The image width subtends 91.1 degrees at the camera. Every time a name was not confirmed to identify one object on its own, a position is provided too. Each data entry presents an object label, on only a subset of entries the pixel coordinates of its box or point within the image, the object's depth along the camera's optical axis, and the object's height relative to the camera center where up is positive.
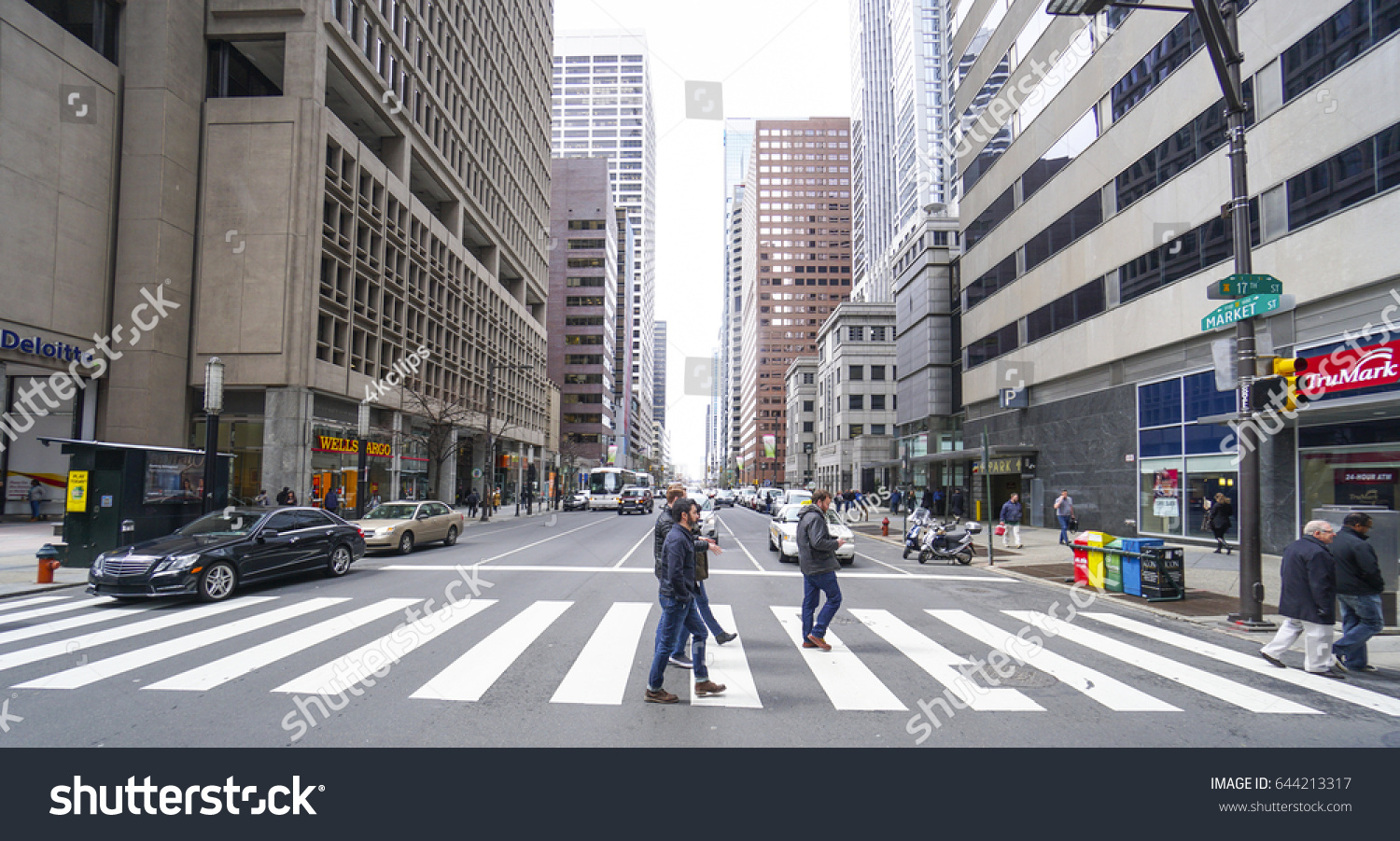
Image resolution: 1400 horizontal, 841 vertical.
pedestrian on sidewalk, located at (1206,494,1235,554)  17.97 -1.35
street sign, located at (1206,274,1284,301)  9.78 +2.59
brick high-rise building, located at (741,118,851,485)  139.38 +44.72
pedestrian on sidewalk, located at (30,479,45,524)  28.05 -1.80
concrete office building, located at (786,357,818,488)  96.56 +6.67
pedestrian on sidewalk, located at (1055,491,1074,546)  21.69 -1.46
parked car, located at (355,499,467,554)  18.34 -1.90
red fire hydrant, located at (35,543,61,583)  12.31 -2.01
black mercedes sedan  10.35 -1.67
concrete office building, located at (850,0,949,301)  73.94 +41.44
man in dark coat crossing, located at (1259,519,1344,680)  7.06 -1.33
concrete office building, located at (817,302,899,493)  71.25 +8.70
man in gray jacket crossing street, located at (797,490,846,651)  8.01 -1.26
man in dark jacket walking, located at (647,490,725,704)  5.98 -1.33
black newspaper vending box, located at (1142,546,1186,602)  11.95 -1.92
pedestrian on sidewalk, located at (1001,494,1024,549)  22.17 -1.65
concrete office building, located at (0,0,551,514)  25.28 +9.82
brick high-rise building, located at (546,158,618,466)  100.62 +23.92
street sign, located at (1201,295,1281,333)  9.67 +2.24
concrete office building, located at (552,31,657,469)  149.50 +76.31
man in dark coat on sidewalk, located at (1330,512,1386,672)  7.14 -1.29
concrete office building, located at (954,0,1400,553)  14.91 +6.33
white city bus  52.66 -2.19
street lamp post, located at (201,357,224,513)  15.78 +0.99
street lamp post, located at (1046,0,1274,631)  9.51 +3.38
